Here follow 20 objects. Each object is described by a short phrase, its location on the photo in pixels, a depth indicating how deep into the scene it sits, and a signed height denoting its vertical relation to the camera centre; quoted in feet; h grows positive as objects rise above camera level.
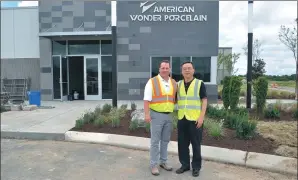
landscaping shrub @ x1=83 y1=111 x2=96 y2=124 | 18.46 -3.21
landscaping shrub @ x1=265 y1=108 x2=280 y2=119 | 21.66 -3.24
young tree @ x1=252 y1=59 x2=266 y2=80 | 66.30 +5.53
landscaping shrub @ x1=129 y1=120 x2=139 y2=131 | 16.41 -3.48
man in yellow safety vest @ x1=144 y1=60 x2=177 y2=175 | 10.93 -1.26
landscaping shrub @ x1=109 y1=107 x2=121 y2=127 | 17.42 -3.11
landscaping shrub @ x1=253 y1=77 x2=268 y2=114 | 23.13 -0.83
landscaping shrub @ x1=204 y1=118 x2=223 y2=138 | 14.85 -3.49
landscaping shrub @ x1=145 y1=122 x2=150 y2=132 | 16.25 -3.57
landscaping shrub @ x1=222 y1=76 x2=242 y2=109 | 22.75 -0.95
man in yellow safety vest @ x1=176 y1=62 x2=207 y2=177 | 10.83 -1.45
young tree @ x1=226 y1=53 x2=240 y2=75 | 62.29 +6.32
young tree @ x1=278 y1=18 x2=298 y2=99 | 42.95 +8.91
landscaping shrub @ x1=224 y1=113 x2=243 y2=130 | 16.45 -3.23
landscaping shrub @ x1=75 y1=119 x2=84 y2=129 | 17.48 -3.55
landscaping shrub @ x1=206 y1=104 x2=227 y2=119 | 19.90 -3.04
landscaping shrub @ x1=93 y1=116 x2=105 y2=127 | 17.53 -3.39
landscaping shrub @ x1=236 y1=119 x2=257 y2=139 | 14.68 -3.41
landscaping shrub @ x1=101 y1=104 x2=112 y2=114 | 22.25 -2.90
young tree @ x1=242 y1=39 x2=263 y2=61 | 68.57 +11.76
